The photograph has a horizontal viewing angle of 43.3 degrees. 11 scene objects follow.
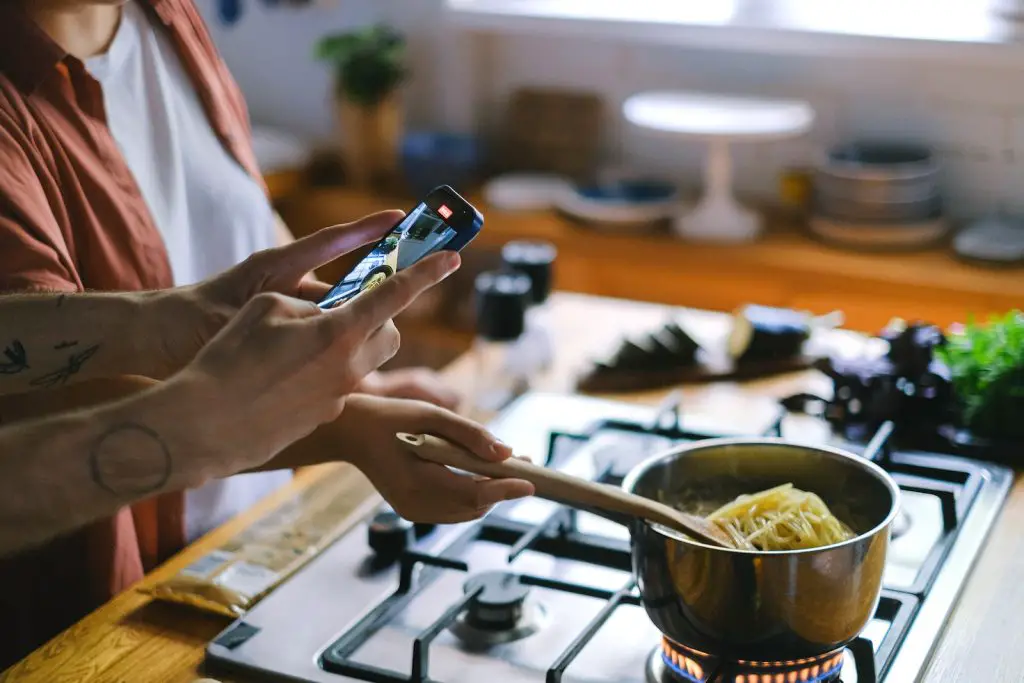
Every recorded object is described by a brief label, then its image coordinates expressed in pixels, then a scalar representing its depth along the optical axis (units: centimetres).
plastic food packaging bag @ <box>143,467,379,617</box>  118
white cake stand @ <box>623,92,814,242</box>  270
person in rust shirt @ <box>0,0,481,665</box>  120
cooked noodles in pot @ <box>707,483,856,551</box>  102
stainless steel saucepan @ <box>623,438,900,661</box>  93
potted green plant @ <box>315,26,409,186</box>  309
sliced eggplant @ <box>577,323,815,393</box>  167
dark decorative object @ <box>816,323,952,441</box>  148
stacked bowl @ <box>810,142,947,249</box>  265
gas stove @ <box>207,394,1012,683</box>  105
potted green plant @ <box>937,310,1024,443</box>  144
